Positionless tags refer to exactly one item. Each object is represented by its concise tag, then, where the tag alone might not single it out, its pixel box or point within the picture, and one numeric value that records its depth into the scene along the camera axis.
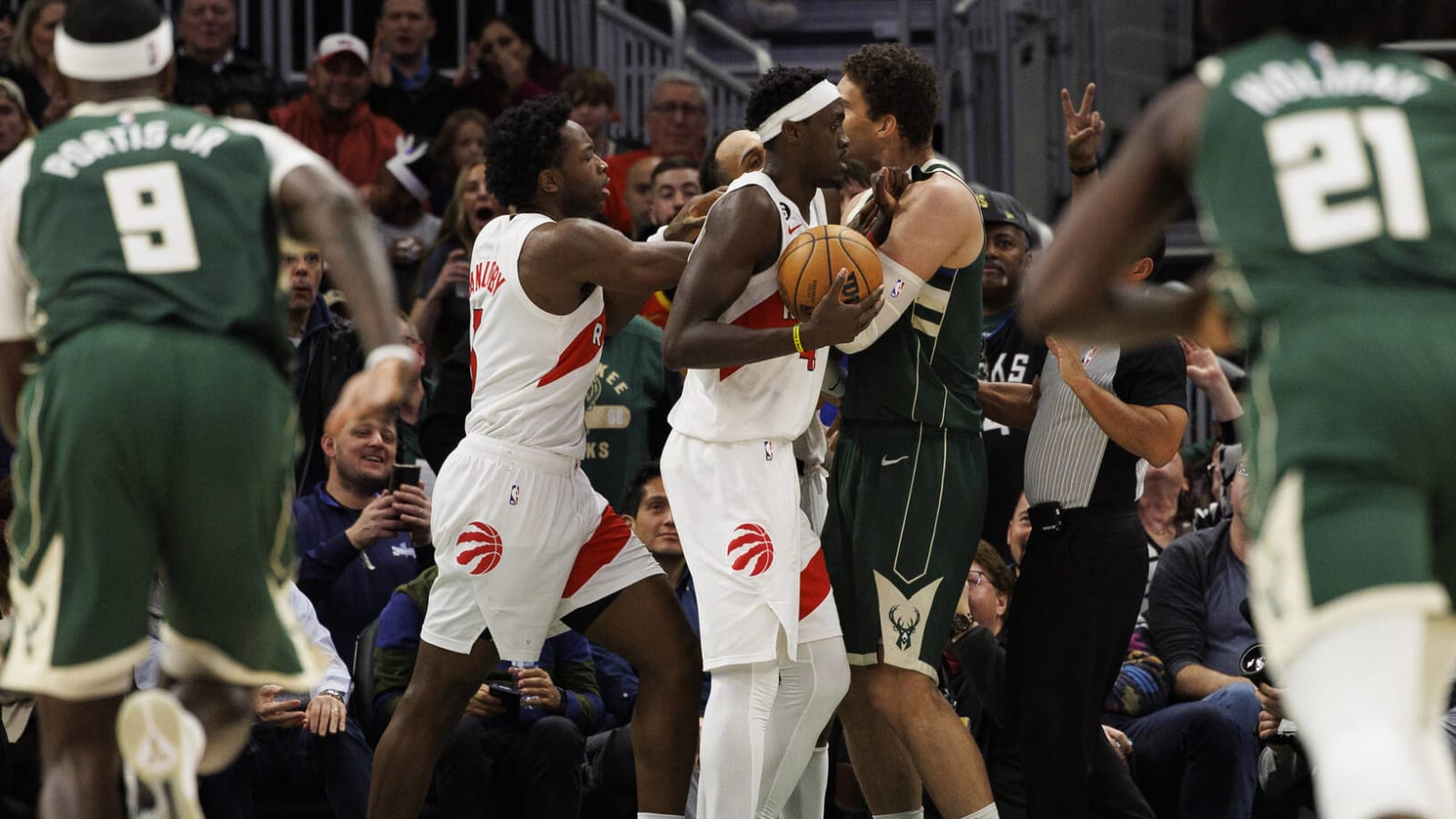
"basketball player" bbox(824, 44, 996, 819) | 11.93
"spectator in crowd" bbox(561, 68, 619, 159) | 20.94
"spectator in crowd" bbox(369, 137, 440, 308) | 20.19
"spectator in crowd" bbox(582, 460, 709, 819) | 15.11
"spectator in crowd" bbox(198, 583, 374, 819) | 13.80
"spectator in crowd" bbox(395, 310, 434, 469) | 17.42
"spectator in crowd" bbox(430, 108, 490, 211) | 20.31
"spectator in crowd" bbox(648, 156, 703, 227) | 18.52
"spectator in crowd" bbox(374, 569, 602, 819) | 14.16
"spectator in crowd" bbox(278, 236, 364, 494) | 16.92
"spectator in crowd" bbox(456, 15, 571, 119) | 22.08
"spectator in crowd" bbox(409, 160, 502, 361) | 17.81
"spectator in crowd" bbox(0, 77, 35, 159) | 19.20
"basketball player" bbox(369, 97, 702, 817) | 12.08
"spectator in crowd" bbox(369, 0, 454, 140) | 22.08
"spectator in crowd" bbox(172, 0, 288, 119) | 21.19
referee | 12.39
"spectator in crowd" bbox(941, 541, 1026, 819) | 13.82
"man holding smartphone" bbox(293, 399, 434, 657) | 15.15
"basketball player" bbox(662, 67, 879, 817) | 11.34
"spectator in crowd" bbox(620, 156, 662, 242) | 19.84
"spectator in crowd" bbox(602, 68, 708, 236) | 20.78
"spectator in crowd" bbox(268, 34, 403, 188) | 21.16
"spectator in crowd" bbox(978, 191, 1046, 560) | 14.54
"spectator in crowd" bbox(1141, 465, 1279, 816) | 16.03
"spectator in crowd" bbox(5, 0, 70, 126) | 20.66
